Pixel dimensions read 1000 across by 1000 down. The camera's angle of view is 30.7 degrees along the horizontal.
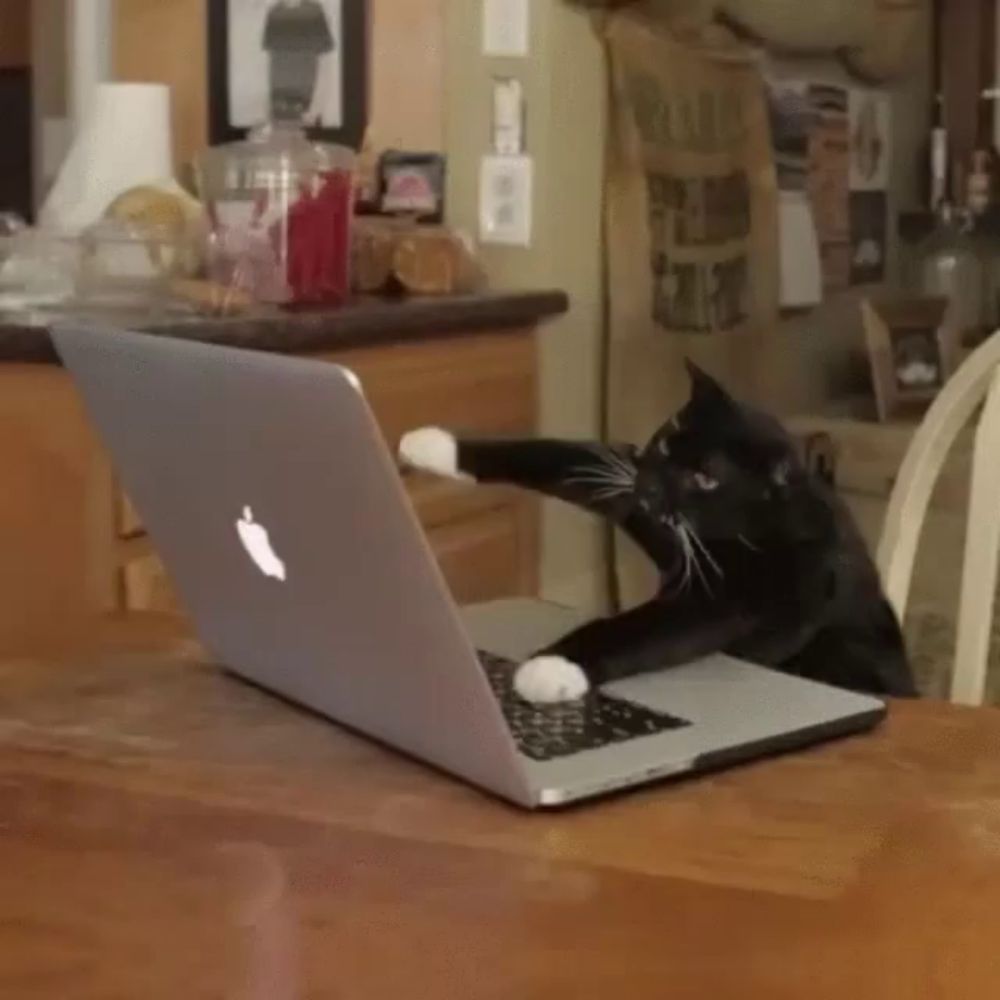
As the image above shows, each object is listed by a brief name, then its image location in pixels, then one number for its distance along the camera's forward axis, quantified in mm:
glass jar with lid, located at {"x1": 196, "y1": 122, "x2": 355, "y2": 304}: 2055
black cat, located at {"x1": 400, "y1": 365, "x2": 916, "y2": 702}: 1075
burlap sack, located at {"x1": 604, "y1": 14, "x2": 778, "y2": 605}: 2289
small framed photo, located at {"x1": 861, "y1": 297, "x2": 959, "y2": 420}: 2574
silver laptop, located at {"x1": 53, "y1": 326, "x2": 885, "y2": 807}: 825
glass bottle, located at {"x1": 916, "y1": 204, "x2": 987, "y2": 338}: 2873
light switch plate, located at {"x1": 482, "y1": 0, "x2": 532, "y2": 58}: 2234
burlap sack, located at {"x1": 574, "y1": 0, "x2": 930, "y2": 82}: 2332
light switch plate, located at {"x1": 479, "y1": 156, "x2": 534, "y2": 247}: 2275
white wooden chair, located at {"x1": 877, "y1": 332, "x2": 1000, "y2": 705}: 1376
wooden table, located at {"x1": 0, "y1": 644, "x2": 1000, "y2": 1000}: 680
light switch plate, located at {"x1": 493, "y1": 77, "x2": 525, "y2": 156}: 2260
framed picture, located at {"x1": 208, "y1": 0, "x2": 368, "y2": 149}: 2336
